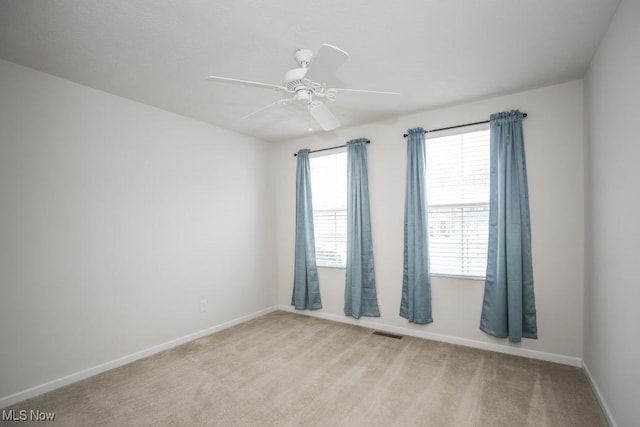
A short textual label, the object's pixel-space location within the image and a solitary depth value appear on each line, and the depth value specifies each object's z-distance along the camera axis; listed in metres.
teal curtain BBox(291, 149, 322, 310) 4.30
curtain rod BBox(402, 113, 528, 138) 3.15
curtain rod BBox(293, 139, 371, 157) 4.09
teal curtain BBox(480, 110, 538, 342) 2.87
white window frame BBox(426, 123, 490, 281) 3.17
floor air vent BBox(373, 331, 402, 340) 3.49
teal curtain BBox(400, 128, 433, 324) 3.38
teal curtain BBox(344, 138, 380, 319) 3.80
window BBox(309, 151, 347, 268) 4.19
